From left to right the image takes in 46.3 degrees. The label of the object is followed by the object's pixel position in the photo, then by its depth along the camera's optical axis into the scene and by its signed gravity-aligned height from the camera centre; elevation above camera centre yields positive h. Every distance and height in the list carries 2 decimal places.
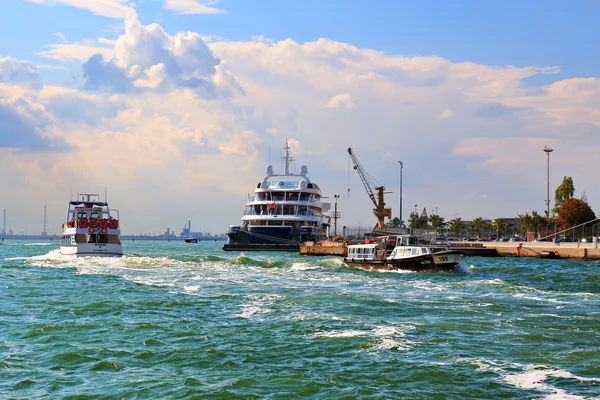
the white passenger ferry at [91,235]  73.19 -0.13
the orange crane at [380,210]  158.62 +5.99
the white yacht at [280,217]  122.06 +3.37
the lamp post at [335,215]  165.16 +5.09
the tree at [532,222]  176.85 +4.24
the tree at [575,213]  136.88 +5.03
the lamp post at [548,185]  127.19 +9.61
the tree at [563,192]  157.38 +10.45
